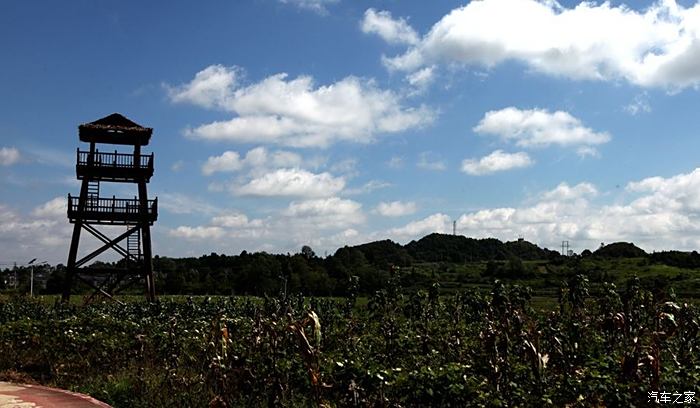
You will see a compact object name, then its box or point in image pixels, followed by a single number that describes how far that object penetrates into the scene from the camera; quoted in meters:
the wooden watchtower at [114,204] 24.86
